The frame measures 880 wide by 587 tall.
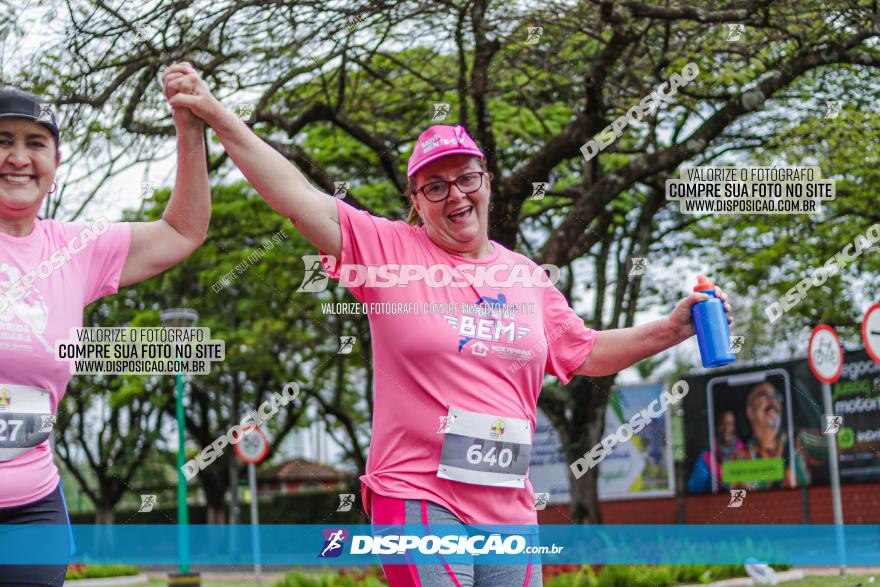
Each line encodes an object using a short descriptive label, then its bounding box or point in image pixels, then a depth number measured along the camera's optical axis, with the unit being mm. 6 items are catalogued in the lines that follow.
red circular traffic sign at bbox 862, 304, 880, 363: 8070
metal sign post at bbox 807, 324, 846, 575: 8797
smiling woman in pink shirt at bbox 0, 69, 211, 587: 2797
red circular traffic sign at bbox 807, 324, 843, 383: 8797
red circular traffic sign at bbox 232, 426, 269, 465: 13891
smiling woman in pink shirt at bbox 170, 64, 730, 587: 2830
